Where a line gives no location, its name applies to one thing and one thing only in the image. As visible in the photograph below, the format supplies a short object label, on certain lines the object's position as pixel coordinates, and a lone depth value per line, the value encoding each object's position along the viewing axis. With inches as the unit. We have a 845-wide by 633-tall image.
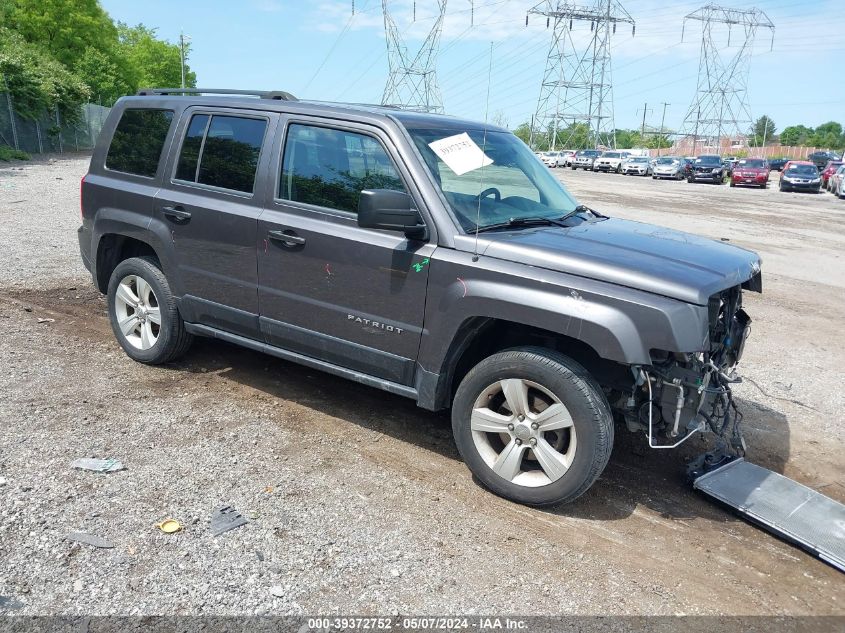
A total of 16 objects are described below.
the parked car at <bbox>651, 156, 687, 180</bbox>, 1764.3
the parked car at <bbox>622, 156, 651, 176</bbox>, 1943.9
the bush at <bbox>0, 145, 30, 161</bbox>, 1007.8
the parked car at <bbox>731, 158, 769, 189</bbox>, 1535.4
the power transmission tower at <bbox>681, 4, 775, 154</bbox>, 3442.4
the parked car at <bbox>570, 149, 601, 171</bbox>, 2203.5
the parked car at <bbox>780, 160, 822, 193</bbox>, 1411.2
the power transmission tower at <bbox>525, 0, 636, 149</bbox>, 2942.9
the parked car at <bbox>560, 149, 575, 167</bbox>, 2395.4
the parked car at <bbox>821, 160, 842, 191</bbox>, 1494.8
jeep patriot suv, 142.3
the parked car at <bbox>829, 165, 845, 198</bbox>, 1267.2
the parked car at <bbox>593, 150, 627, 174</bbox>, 2066.4
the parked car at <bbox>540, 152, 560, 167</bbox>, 2394.4
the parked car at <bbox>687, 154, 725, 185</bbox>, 1640.0
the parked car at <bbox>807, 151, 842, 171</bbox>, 2159.2
